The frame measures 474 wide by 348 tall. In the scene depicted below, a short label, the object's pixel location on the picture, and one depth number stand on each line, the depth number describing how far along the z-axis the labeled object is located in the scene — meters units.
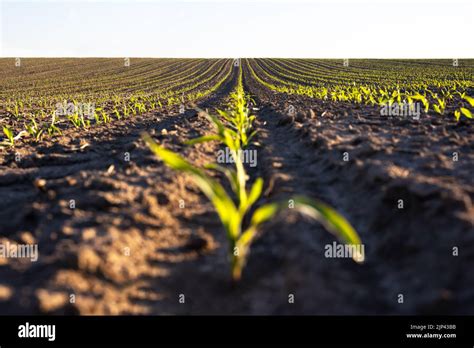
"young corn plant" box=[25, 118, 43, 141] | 5.25
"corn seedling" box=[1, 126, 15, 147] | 4.70
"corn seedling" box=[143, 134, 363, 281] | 1.57
